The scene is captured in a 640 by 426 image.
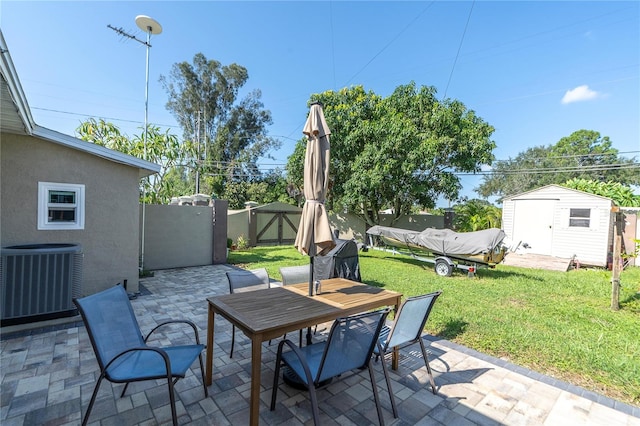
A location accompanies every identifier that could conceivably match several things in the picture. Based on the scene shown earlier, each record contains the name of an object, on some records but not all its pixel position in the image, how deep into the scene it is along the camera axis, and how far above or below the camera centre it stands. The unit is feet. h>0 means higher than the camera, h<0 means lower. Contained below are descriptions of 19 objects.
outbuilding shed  33.88 -0.68
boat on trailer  24.84 -3.21
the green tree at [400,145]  37.14 +9.03
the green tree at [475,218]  44.01 -0.60
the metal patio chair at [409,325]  8.32 -3.64
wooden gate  45.68 -3.65
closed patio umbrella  10.09 +0.88
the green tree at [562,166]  100.17 +21.16
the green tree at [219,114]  78.23 +26.07
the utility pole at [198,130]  80.02 +20.82
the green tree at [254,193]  65.62 +2.80
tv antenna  21.76 +13.94
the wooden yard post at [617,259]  17.46 -2.45
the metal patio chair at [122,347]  6.81 -4.21
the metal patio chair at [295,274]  13.83 -3.46
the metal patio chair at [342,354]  6.48 -3.66
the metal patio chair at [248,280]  12.05 -3.41
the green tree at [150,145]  31.40 +6.31
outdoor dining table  6.90 -3.22
